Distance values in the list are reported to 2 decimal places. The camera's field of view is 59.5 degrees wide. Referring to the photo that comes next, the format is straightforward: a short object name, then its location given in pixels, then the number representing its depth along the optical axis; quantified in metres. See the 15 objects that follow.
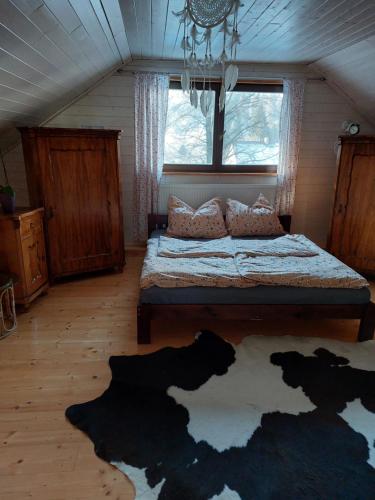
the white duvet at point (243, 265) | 2.35
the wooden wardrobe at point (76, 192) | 3.00
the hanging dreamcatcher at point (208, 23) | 1.74
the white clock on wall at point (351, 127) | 3.76
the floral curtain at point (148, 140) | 3.75
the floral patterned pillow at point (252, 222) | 3.61
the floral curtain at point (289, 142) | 3.89
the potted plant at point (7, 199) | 2.67
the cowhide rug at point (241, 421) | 1.39
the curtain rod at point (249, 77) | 3.72
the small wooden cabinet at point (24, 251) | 2.61
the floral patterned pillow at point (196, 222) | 3.57
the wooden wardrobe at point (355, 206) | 3.38
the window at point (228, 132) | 3.96
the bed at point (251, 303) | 2.33
